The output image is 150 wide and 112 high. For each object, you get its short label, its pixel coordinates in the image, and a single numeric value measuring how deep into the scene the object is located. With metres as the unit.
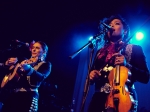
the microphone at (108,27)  2.78
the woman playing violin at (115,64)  2.40
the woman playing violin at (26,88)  3.63
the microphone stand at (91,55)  2.21
